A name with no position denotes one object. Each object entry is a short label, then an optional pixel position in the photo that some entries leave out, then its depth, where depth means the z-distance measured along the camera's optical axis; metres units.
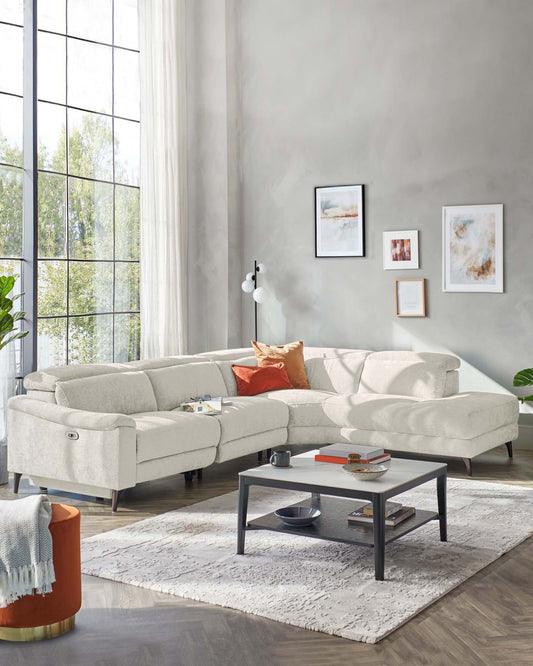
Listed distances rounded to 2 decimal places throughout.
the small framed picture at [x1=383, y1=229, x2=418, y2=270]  7.80
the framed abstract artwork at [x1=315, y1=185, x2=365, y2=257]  8.12
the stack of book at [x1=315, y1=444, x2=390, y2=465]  4.55
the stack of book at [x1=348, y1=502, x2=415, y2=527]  4.37
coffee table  4.08
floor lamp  8.11
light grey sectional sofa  5.40
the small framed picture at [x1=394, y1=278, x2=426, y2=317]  7.77
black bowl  4.34
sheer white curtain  8.19
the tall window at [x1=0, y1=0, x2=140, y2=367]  6.79
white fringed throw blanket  3.28
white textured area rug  3.67
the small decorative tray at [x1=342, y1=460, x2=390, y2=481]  4.28
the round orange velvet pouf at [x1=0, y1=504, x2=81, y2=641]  3.36
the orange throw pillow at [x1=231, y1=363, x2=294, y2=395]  7.23
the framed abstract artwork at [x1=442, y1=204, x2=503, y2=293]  7.38
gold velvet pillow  7.55
